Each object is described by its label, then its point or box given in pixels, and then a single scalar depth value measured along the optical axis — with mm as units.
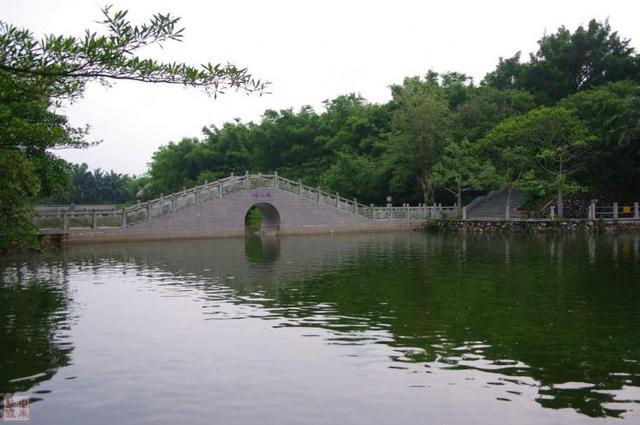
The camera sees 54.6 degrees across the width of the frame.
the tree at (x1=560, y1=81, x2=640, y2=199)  34406
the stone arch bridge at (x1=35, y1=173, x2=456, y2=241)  28328
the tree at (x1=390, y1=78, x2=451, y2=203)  39219
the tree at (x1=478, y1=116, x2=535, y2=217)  35812
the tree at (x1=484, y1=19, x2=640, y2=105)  46125
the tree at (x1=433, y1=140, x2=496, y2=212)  36816
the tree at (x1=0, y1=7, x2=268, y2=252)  5148
